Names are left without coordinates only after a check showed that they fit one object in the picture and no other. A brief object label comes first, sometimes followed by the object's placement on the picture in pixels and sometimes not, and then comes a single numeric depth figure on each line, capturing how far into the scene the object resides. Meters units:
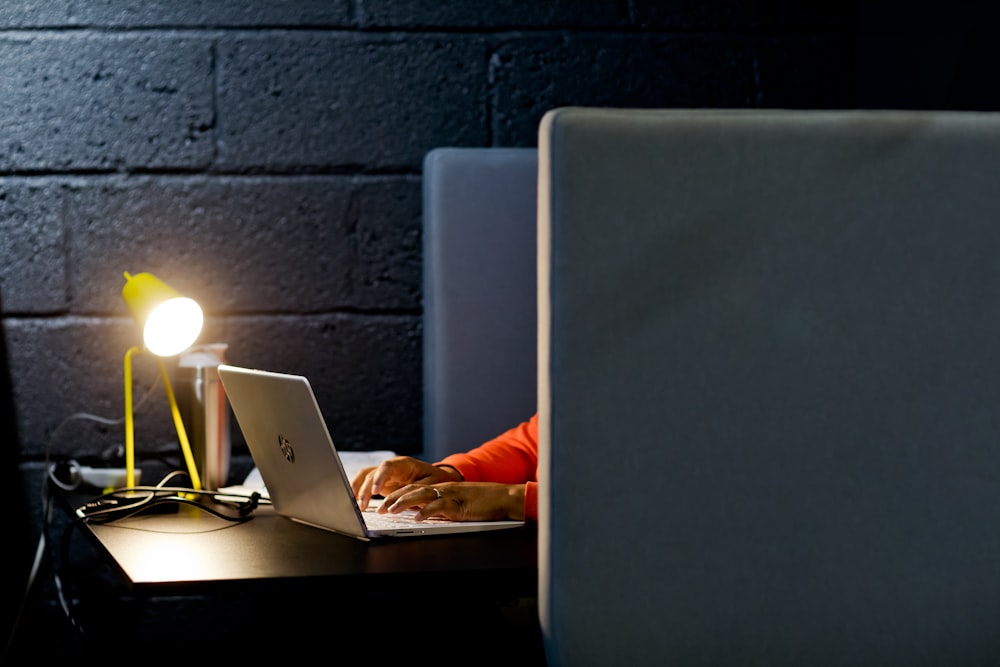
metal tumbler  3.11
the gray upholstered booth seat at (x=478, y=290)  3.39
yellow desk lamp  3.10
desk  2.56
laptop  2.82
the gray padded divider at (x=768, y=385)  2.05
